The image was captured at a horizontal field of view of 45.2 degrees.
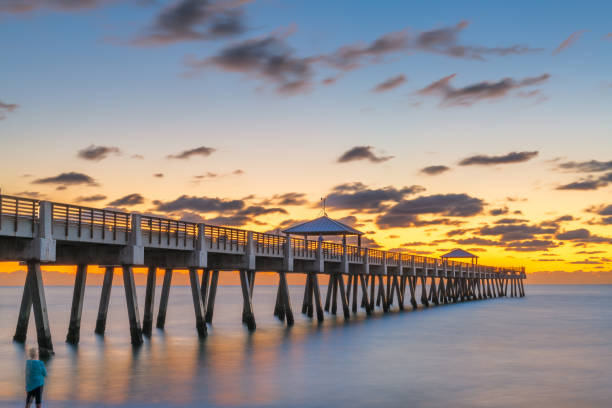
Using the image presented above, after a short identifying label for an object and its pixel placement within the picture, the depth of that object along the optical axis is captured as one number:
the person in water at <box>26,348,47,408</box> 15.48
